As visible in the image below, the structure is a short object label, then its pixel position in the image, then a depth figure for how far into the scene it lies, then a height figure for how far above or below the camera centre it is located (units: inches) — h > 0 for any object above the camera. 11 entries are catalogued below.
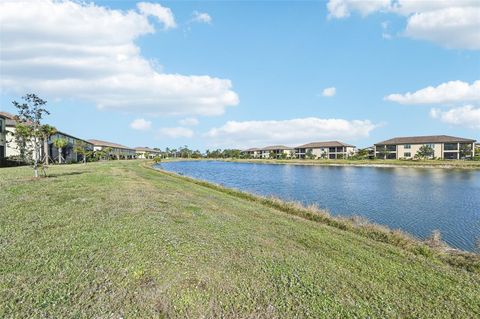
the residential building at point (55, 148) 1563.7 +80.1
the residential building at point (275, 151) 6423.7 +32.1
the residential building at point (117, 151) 4261.8 +86.6
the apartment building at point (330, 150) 5275.6 +23.4
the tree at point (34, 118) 811.4 +116.5
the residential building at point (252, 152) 7273.6 +20.3
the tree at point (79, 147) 2383.1 +80.9
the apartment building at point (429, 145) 3860.7 +34.2
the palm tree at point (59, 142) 2007.9 +105.8
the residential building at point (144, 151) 6186.0 +75.4
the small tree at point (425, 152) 3882.9 -41.2
